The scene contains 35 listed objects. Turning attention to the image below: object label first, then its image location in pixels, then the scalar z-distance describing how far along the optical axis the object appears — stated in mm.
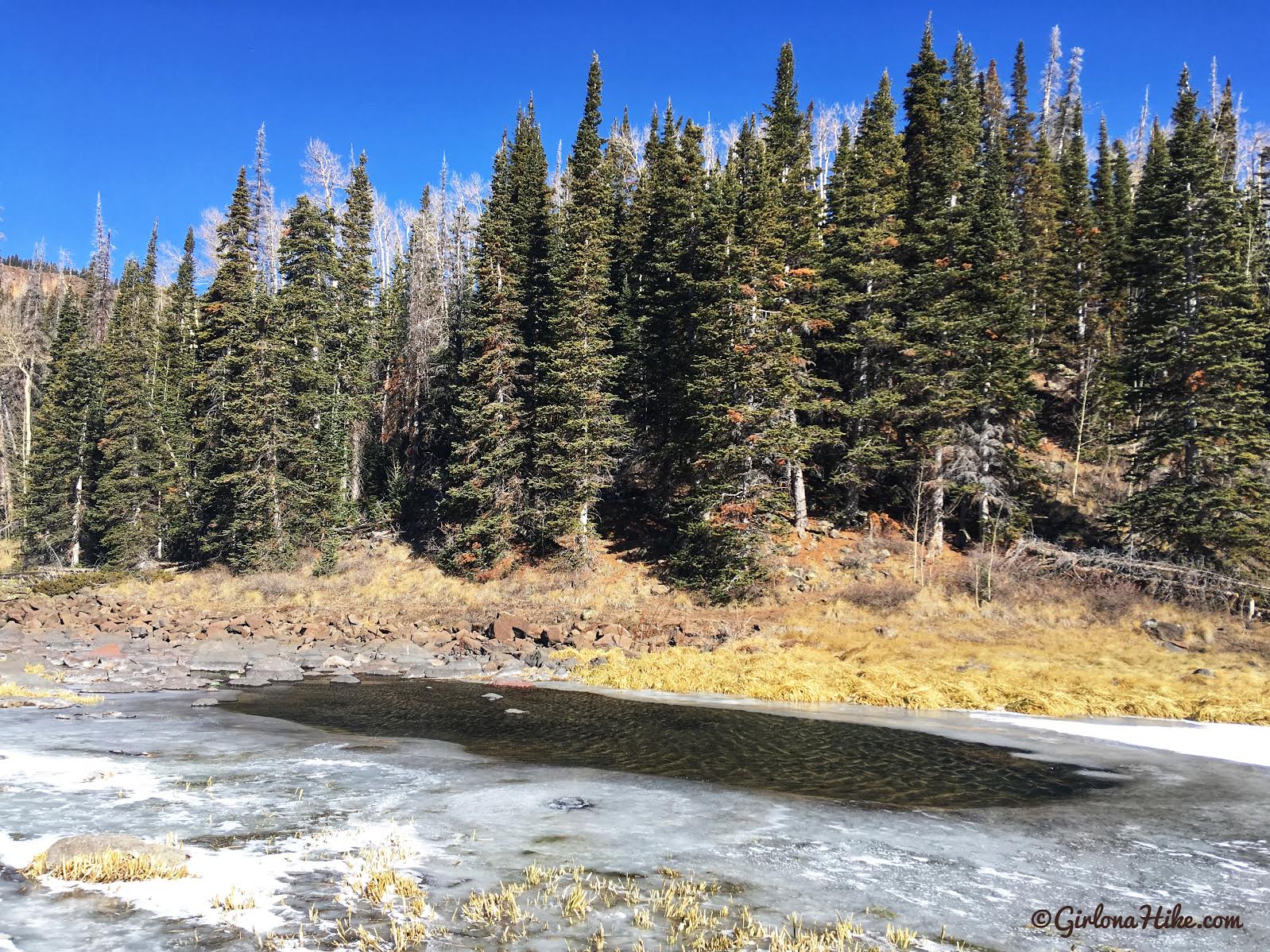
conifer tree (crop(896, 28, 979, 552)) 32594
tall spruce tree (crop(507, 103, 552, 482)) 40156
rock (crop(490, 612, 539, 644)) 29797
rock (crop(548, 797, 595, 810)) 11484
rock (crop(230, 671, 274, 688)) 24188
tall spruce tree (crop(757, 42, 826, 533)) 33312
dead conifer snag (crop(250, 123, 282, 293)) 45438
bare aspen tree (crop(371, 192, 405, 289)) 76562
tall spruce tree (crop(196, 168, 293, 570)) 40500
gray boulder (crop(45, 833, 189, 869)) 8023
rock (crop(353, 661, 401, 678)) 26953
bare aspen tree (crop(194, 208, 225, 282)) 64062
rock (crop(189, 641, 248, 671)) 27219
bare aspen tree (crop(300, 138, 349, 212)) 55281
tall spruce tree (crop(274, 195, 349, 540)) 41781
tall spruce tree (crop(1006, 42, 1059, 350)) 43094
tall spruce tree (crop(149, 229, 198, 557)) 46656
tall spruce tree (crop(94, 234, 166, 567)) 44375
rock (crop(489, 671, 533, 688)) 24828
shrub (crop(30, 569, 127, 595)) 38000
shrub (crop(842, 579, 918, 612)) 29203
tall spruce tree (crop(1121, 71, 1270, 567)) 26734
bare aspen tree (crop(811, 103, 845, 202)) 76562
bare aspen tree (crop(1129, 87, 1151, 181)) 96500
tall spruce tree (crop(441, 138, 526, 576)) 37781
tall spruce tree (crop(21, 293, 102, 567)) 49406
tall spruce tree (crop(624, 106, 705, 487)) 37500
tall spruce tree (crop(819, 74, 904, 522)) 34562
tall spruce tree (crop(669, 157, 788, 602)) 31672
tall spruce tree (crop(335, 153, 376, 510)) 45531
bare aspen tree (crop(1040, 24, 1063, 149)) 92125
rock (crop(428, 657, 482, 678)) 26803
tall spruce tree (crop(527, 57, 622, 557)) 36156
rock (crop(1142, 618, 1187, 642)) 24609
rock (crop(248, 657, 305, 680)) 25656
